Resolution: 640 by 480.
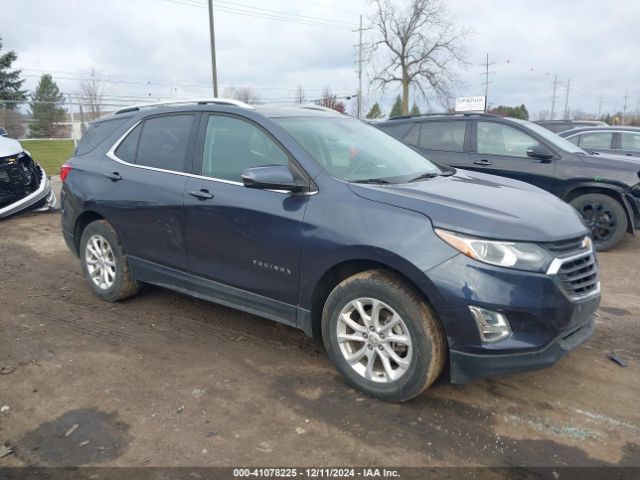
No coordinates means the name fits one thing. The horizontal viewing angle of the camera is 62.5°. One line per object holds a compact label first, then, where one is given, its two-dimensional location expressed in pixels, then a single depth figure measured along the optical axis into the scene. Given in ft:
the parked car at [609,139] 32.35
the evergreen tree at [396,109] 181.47
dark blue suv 9.32
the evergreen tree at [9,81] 115.44
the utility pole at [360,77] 150.99
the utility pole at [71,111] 70.85
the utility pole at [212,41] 74.69
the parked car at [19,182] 27.27
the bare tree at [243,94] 177.27
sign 86.94
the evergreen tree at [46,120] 83.66
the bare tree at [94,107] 77.54
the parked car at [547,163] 22.59
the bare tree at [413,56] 106.73
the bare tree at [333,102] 153.09
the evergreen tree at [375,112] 188.16
